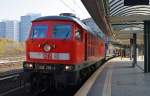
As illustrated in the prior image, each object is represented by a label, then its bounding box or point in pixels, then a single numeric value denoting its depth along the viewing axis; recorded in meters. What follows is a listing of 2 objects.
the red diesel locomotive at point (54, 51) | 8.12
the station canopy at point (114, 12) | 11.04
